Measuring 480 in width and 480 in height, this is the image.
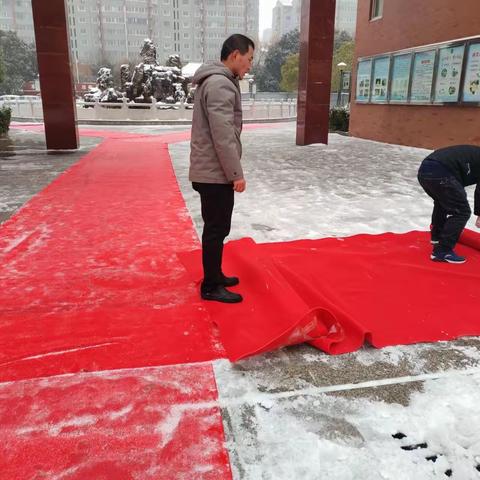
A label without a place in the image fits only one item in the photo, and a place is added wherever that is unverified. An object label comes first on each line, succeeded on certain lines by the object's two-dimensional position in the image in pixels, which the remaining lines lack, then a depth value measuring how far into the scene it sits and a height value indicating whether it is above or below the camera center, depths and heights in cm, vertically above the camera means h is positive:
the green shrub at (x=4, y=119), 1557 -100
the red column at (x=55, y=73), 1145 +38
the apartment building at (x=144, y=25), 7544 +1058
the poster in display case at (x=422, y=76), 1159 +45
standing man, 281 -28
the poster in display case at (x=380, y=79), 1364 +43
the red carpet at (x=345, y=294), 271 -134
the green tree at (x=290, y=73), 5148 +208
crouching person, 389 -70
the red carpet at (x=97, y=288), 259 -140
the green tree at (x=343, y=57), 4662 +354
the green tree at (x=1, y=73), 1627 +49
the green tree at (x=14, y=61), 5622 +311
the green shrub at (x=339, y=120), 1808 -96
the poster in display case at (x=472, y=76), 1008 +41
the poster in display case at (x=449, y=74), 1062 +48
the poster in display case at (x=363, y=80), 1471 +44
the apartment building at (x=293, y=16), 8850 +1514
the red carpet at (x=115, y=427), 178 -137
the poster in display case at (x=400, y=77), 1253 +47
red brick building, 1043 +56
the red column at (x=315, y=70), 1255 +62
